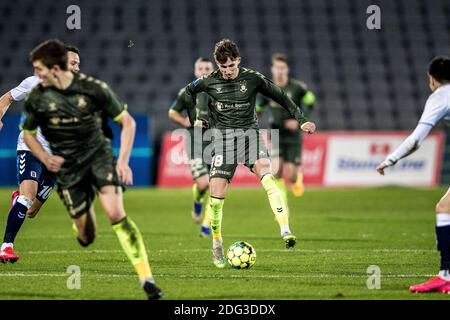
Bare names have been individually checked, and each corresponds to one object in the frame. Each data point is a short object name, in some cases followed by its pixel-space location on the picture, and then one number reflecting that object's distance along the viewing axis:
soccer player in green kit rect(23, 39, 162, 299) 14.36
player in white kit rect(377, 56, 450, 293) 14.98
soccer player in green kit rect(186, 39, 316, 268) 19.87
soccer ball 18.87
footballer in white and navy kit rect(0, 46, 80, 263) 20.23
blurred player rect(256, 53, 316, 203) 32.53
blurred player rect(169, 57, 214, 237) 26.16
